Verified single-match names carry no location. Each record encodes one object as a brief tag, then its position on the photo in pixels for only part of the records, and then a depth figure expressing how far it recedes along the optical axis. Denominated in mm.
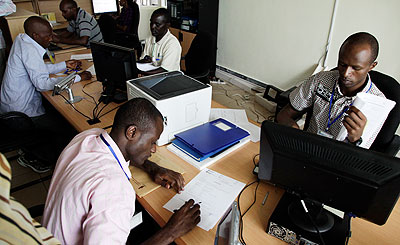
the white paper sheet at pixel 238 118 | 1640
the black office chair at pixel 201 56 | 2766
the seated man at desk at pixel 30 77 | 1998
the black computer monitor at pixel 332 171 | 781
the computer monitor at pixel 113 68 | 1826
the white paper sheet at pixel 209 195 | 1039
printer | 1396
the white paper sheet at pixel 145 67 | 2344
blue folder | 1357
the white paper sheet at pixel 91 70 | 2490
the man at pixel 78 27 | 3363
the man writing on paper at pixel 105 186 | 775
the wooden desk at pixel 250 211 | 959
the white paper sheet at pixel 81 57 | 2881
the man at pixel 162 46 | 2566
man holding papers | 1272
